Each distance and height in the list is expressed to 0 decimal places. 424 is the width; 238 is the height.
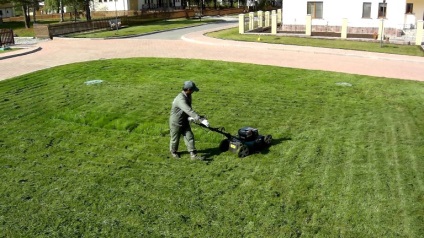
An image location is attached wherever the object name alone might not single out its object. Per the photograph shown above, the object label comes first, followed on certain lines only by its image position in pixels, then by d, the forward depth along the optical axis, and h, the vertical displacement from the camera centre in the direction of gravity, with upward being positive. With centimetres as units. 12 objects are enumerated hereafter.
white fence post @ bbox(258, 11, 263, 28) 3419 -35
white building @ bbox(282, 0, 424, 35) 2919 -14
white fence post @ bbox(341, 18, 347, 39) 2757 -110
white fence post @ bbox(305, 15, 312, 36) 2916 -91
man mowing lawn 711 -177
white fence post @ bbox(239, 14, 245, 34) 3047 -66
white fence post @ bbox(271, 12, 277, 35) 3014 -80
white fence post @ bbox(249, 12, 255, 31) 3242 -43
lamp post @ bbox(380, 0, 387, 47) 2888 +16
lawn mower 763 -232
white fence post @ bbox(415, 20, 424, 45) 2408 -135
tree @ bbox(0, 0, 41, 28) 3882 +170
